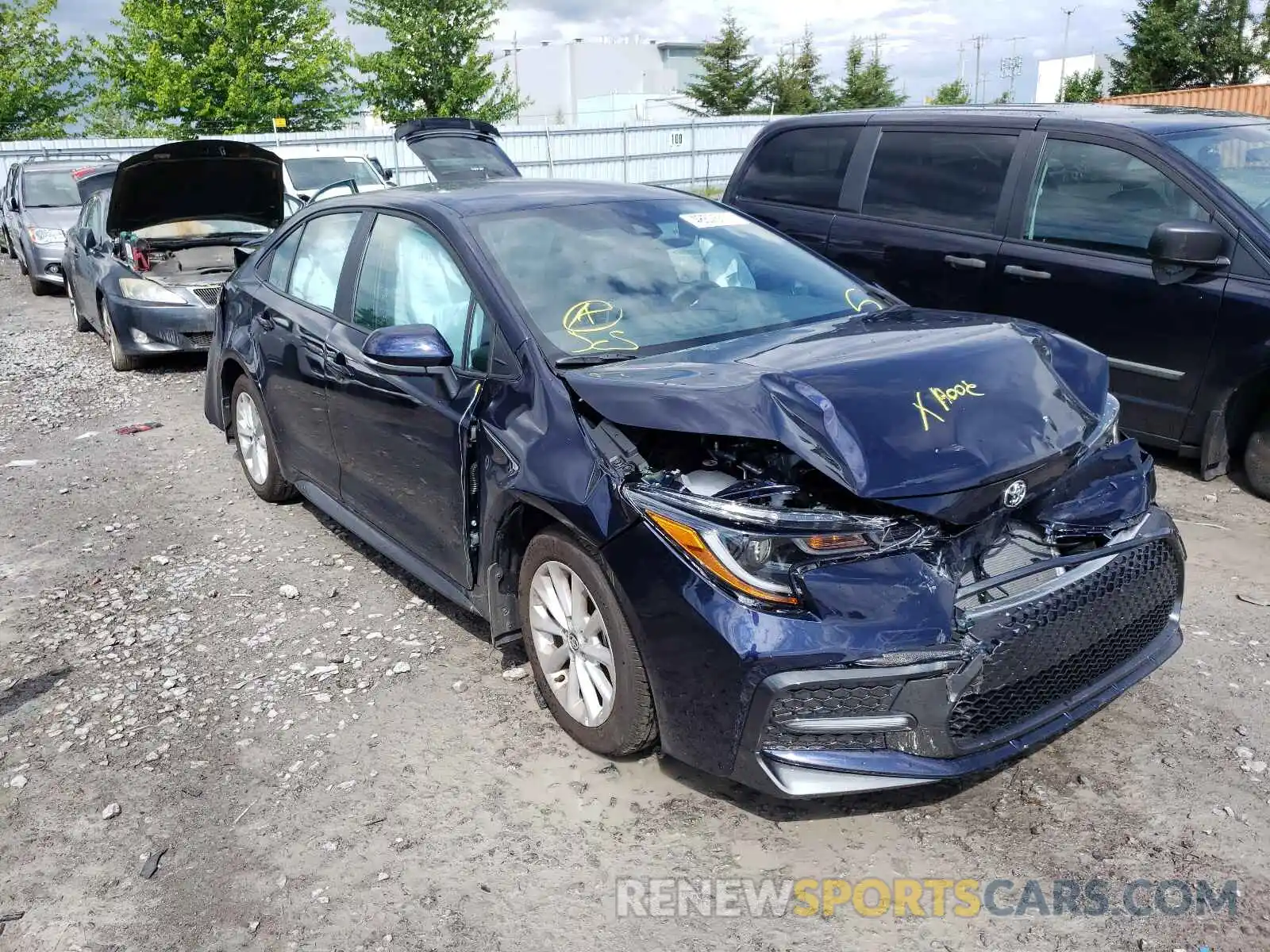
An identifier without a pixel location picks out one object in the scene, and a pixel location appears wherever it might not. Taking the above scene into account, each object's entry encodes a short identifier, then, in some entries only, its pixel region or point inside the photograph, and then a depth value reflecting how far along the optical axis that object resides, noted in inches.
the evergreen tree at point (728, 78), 2116.1
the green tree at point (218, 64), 1135.0
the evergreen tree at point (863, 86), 2304.4
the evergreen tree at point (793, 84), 2159.2
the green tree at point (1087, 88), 1737.2
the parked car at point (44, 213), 546.6
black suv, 196.7
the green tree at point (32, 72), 1194.6
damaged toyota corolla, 102.5
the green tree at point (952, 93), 2704.2
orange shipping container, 1027.9
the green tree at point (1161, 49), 1467.8
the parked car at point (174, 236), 342.0
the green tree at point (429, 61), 1210.0
